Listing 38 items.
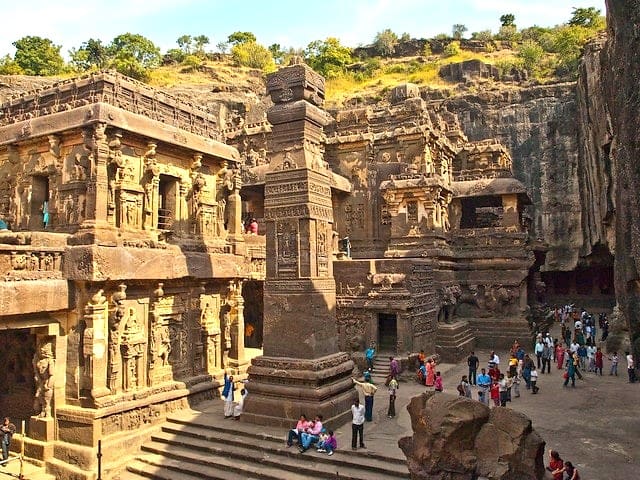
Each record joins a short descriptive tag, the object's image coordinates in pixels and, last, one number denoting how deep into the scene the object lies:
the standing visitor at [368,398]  11.63
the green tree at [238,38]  76.50
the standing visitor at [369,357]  17.64
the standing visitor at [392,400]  12.53
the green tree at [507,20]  75.31
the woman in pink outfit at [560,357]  18.70
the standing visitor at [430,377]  16.31
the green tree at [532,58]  57.31
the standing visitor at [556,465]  7.78
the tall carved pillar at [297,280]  11.25
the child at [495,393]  13.58
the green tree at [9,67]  51.59
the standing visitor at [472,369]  16.09
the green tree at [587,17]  62.65
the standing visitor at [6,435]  11.73
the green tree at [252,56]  69.56
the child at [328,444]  10.08
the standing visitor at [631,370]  16.23
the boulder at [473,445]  7.06
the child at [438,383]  15.11
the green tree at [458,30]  74.27
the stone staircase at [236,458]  9.66
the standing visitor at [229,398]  12.40
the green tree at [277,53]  81.30
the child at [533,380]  15.25
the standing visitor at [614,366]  17.39
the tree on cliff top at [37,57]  56.44
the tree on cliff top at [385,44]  74.00
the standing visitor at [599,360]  17.56
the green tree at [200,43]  74.38
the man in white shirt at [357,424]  9.99
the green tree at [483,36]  71.96
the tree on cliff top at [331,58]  70.38
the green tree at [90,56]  61.75
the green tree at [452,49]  68.44
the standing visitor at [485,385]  13.43
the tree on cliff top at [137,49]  63.47
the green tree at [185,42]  74.59
